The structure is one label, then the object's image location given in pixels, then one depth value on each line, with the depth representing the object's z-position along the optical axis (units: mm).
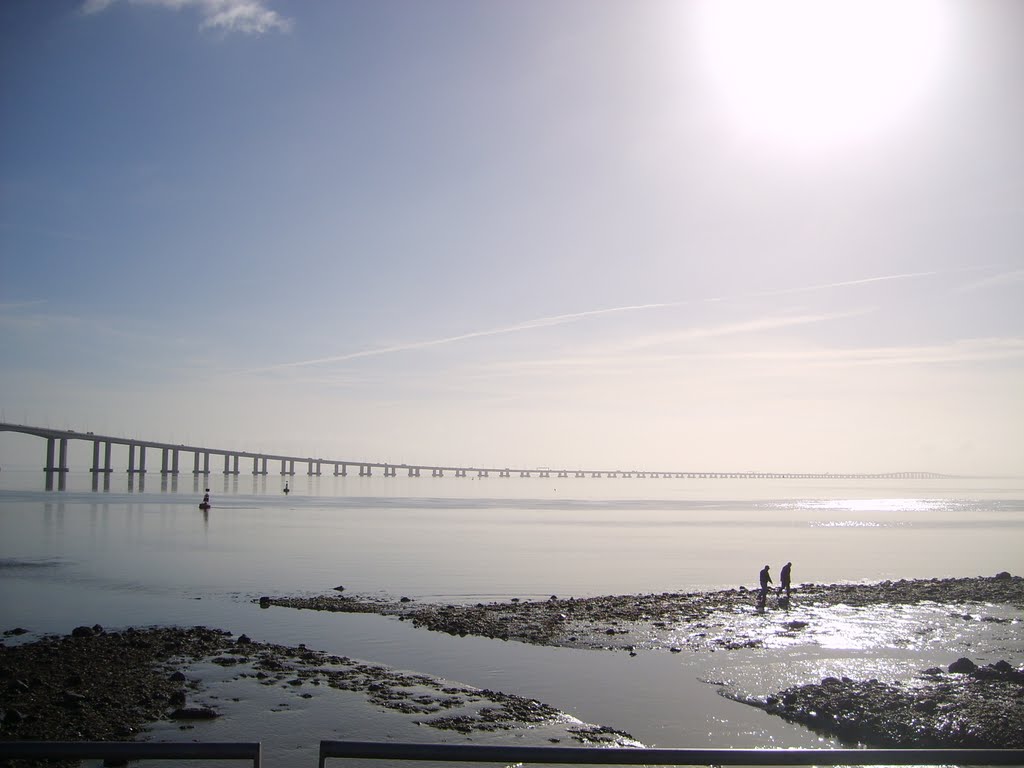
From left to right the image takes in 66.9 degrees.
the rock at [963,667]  18984
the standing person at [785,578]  33156
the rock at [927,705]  16047
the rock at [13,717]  14289
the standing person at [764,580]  31595
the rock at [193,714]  15437
